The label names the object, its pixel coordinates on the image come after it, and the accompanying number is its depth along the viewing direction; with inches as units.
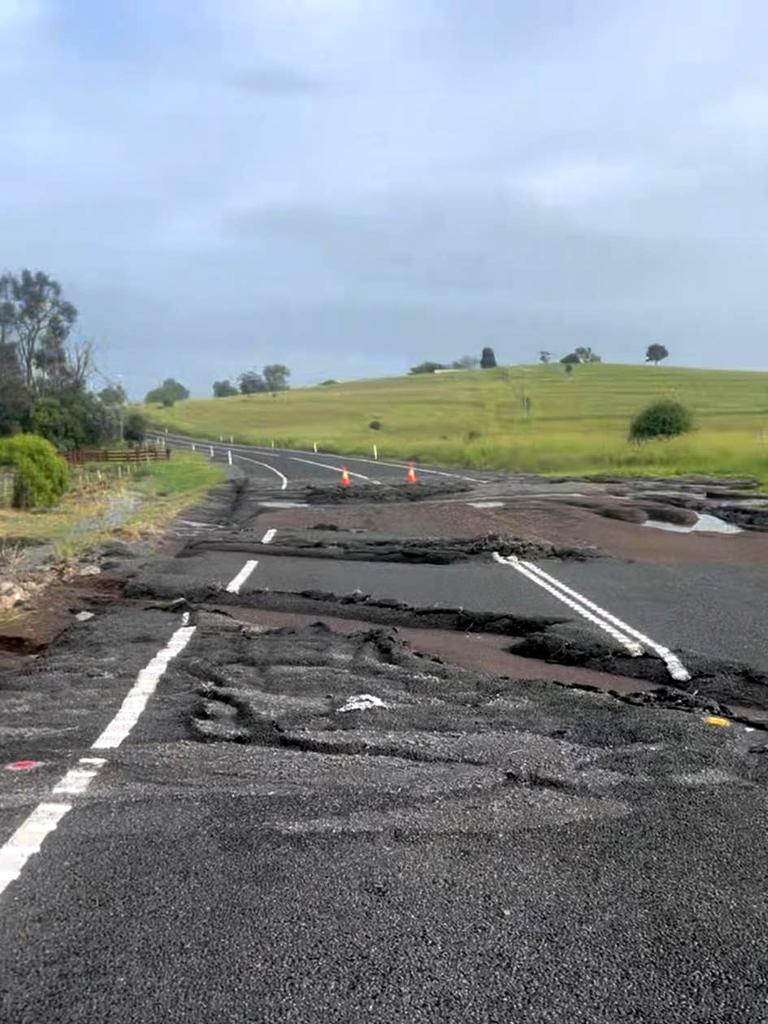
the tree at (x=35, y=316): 3371.1
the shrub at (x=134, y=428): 3211.1
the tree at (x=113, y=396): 3125.0
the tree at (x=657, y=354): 6835.6
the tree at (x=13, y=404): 2731.3
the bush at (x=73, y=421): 2682.1
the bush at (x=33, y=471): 1272.1
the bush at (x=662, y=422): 2091.5
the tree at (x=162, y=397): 6993.1
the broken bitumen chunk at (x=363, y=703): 263.1
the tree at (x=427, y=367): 7712.6
